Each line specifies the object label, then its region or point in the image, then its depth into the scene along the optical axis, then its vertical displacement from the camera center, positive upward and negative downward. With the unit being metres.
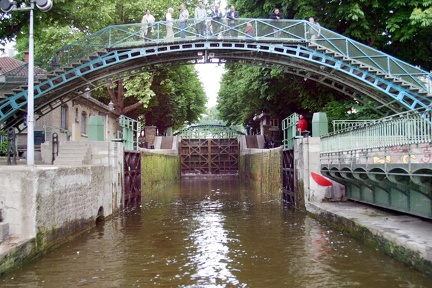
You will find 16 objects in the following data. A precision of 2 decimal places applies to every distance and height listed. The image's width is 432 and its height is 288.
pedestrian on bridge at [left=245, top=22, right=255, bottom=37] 17.79 +5.46
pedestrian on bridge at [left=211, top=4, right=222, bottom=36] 17.86 +5.86
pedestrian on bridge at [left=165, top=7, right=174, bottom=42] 17.78 +5.47
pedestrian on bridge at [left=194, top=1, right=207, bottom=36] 17.85 +5.80
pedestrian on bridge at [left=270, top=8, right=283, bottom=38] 17.75 +5.82
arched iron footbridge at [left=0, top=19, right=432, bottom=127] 16.89 +4.40
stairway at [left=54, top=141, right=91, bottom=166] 13.15 +0.27
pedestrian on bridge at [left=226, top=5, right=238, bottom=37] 17.88 +5.97
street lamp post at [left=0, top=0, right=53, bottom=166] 8.96 +2.03
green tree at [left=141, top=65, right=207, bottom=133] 30.58 +5.27
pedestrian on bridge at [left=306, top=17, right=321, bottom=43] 17.34 +5.31
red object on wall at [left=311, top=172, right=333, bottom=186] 13.28 -0.69
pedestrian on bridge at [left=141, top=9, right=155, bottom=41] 17.89 +5.63
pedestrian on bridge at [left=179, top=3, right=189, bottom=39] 17.78 +5.94
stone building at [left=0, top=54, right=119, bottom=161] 20.41 +2.76
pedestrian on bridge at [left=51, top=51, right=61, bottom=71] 17.89 +4.30
